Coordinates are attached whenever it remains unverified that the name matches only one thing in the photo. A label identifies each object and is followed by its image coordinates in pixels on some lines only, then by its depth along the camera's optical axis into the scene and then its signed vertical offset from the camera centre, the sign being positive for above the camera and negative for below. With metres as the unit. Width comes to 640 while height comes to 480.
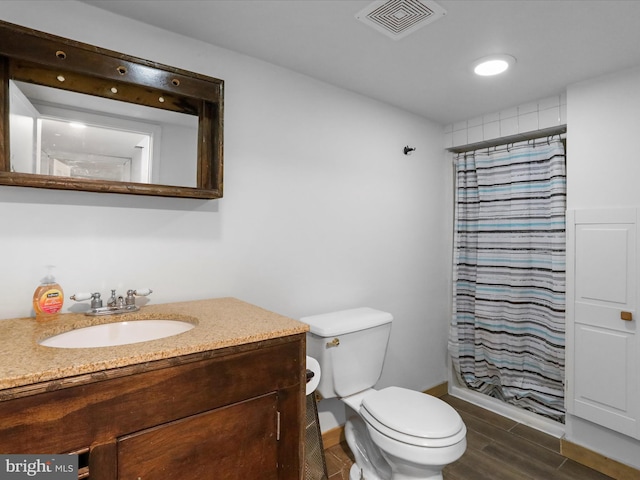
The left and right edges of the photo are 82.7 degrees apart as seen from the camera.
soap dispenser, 1.19 -0.21
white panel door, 1.85 -0.41
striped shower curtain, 2.24 -0.23
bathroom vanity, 0.79 -0.41
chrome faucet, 1.28 -0.24
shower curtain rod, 2.27 +0.70
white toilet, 1.48 -0.77
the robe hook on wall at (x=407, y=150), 2.50 +0.63
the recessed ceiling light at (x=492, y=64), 1.77 +0.88
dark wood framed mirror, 1.21 +0.44
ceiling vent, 1.36 +0.88
